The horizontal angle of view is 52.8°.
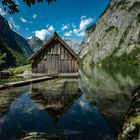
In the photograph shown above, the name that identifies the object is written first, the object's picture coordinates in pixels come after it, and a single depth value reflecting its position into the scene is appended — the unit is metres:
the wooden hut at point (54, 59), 19.41
